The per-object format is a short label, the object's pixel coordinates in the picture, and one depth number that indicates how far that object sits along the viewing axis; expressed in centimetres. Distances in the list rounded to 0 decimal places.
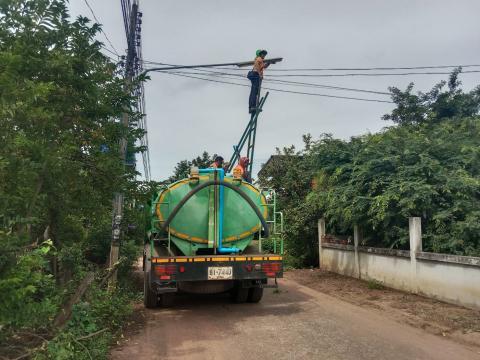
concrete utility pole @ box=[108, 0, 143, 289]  780
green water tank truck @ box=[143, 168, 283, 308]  724
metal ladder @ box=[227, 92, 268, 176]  1010
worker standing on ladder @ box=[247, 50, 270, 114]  995
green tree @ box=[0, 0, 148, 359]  370
